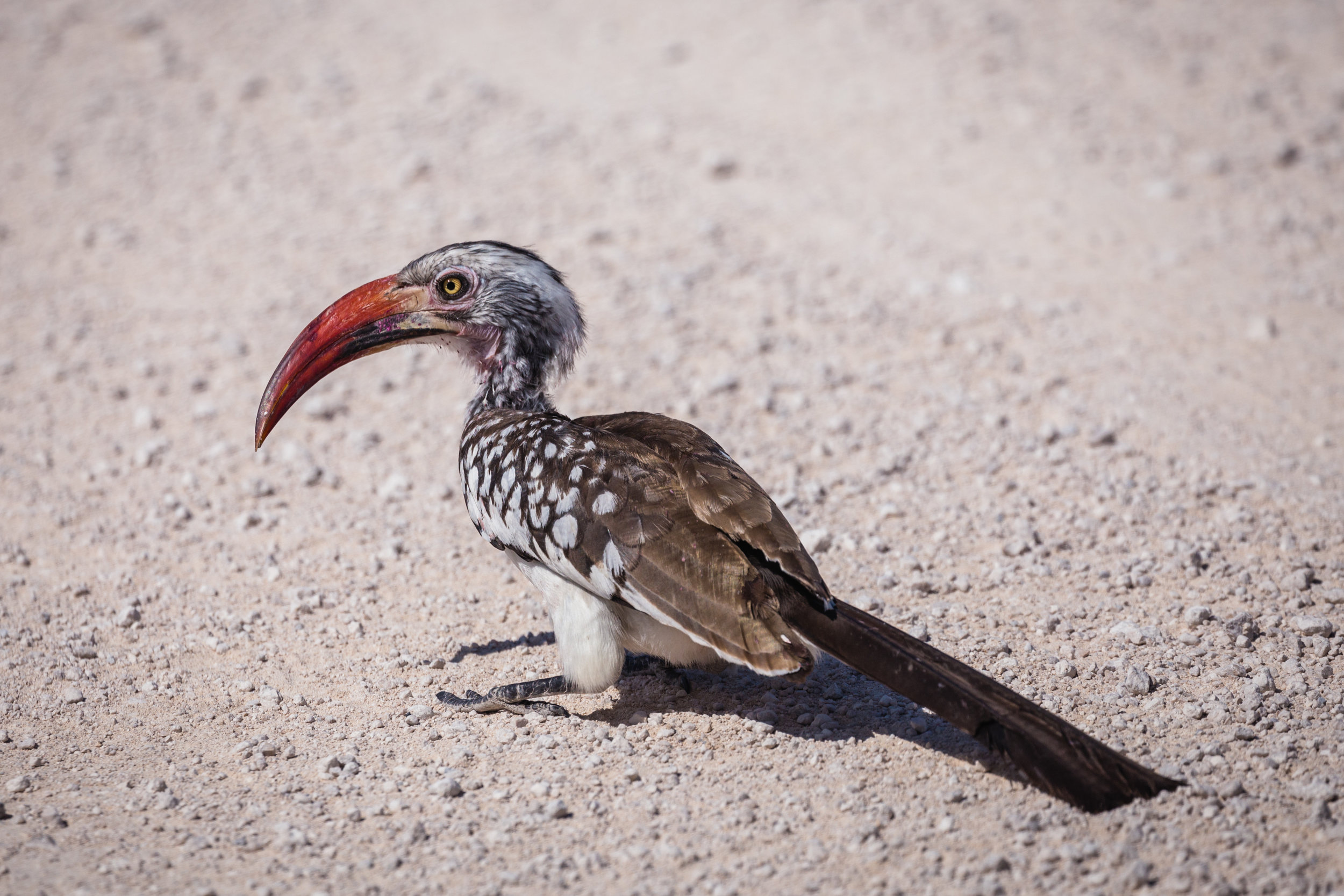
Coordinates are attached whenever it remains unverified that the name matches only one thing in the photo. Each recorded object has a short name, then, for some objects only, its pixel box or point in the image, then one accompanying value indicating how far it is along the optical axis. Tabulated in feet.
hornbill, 25.63
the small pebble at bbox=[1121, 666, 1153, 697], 29.53
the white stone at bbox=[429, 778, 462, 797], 26.89
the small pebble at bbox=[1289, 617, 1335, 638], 31.50
